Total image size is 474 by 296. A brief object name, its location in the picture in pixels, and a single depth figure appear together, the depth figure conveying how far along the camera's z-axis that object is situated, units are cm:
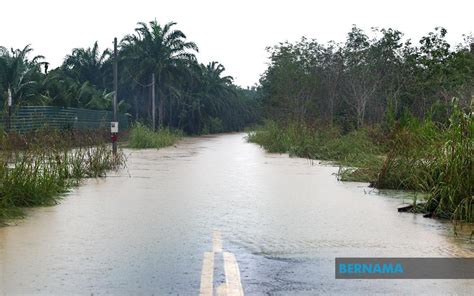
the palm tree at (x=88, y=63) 6256
